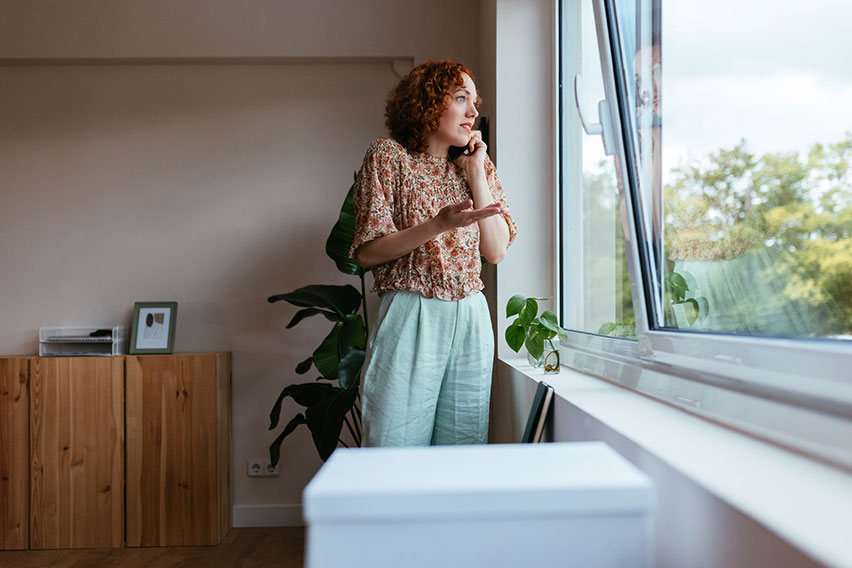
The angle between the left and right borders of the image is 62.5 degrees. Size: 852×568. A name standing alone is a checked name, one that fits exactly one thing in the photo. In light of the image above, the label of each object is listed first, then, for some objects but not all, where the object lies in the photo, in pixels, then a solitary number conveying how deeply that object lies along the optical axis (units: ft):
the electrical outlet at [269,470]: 11.80
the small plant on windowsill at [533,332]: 7.20
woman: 6.25
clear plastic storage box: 11.18
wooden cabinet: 10.82
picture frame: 11.32
